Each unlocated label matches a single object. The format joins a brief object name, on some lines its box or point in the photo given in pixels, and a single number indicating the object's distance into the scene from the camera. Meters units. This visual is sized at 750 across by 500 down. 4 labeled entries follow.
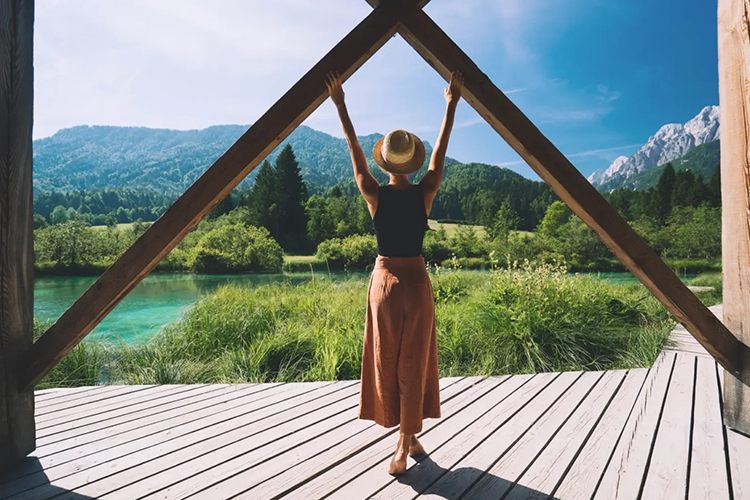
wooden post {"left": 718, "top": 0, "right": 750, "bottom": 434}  1.96
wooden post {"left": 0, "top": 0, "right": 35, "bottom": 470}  1.76
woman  1.70
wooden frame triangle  1.73
